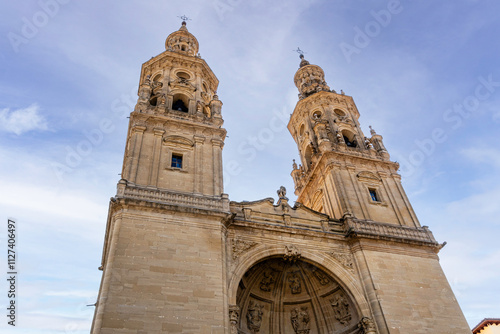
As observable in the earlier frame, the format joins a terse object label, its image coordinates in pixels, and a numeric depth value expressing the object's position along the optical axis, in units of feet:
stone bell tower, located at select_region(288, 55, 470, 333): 56.24
